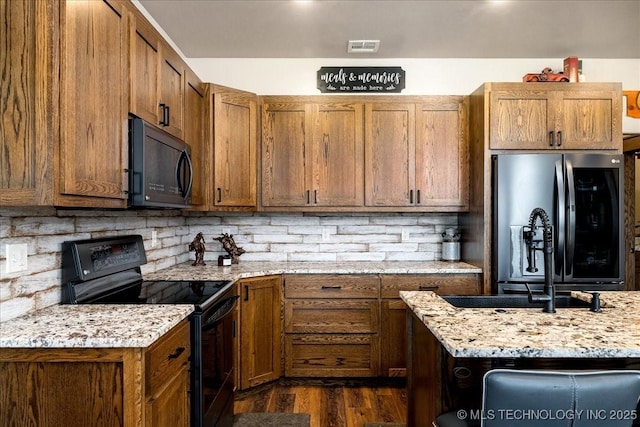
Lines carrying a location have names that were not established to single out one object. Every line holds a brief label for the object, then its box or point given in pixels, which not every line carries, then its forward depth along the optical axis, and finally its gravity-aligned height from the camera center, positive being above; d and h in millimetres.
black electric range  1851 -407
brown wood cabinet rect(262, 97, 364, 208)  3371 +512
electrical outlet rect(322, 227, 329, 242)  3678 -175
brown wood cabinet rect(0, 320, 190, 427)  1343 -554
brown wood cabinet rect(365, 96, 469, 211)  3363 +505
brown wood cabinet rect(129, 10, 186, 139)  1977 +725
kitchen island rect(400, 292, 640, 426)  1187 -372
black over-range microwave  1891 +231
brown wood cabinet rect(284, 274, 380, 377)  3119 -821
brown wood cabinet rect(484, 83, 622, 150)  3068 +742
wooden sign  3570 +1155
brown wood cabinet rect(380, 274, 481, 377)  3107 -693
